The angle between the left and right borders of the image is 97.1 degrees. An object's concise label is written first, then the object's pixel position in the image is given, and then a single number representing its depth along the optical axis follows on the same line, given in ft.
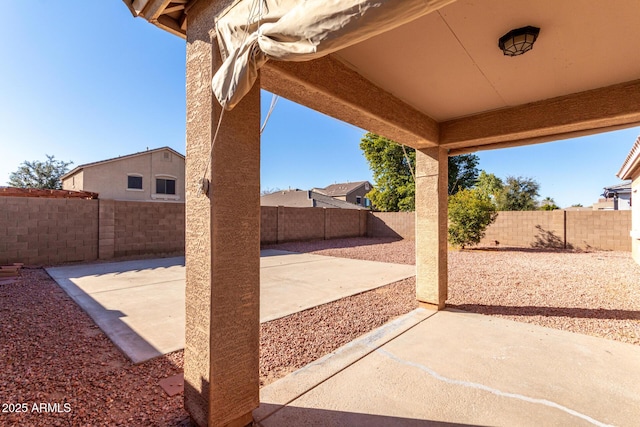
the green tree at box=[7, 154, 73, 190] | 83.15
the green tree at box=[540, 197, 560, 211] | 85.57
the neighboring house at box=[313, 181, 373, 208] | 115.03
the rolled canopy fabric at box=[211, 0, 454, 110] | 3.51
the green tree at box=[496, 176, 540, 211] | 77.00
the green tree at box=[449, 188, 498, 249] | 37.29
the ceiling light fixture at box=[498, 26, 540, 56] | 6.61
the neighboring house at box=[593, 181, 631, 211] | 58.03
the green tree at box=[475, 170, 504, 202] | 84.50
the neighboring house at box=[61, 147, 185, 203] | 55.67
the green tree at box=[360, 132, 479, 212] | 68.49
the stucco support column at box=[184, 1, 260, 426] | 5.59
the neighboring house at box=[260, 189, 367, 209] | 91.68
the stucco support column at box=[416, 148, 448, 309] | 13.75
